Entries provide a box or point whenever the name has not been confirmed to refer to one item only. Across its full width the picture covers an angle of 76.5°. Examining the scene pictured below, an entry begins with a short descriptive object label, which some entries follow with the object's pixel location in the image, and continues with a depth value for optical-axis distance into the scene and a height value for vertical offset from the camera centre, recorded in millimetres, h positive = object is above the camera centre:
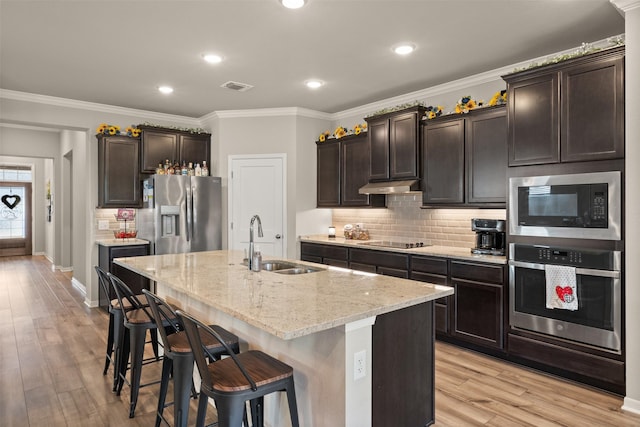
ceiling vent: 4534 +1420
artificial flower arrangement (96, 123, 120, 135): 5320 +1074
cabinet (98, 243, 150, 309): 5035 -643
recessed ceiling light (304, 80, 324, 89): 4483 +1424
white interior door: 5727 +188
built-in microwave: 2811 +27
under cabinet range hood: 4469 +263
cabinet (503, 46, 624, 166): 2812 +743
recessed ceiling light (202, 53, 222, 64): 3703 +1418
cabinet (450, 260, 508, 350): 3467 -838
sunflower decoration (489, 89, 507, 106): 3732 +1039
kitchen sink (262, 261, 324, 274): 3039 -449
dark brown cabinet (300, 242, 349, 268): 4973 -572
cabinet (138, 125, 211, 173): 5543 +907
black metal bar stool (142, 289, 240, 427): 2033 -775
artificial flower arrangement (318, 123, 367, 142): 5297 +1081
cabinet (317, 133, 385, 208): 5258 +511
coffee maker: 3686 -259
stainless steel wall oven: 2809 -647
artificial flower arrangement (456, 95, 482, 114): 4012 +1051
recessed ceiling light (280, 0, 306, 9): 2729 +1407
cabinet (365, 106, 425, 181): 4480 +758
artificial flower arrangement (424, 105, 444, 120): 4362 +1054
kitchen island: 1811 -635
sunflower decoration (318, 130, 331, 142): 5808 +1049
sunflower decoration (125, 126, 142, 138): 5512 +1073
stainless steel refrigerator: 5199 -48
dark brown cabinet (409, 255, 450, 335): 3889 -646
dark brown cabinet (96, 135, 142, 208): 5348 +519
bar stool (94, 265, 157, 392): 2924 -885
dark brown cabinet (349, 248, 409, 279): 4250 -580
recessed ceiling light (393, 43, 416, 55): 3477 +1412
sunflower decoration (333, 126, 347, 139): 5574 +1070
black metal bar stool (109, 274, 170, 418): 2545 -818
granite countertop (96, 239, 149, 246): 5086 -403
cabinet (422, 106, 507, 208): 3799 +507
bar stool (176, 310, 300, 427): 1693 -739
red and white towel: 2979 -579
